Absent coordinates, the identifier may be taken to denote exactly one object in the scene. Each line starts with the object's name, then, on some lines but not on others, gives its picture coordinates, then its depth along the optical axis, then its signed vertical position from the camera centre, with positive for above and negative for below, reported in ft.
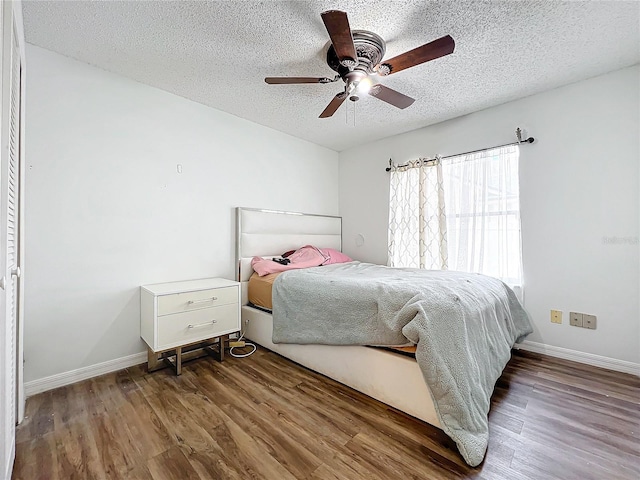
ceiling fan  4.83 +3.53
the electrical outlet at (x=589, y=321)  7.58 -2.21
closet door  3.47 +0.16
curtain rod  8.54 +3.06
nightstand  6.83 -1.96
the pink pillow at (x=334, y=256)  11.39 -0.64
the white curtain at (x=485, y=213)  8.92 +0.92
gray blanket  4.61 -1.74
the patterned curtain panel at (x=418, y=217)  10.36 +0.92
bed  5.10 -2.54
